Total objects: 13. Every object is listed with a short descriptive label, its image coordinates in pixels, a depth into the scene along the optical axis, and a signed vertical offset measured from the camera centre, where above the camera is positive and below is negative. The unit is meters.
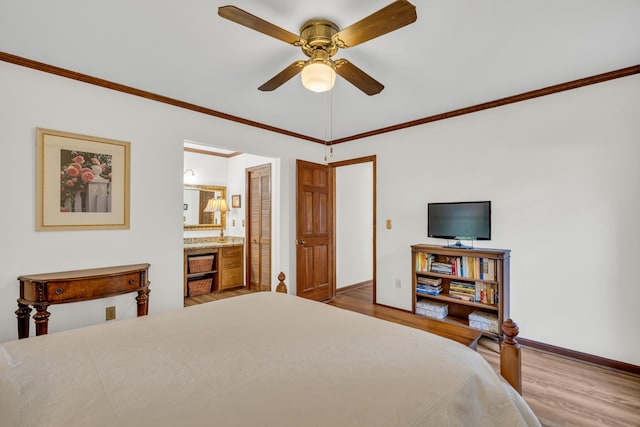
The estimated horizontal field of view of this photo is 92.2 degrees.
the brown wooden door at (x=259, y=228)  4.82 -0.20
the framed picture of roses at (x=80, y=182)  2.47 +0.29
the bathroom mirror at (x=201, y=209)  5.11 +0.11
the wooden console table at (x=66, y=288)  2.22 -0.55
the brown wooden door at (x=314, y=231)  4.32 -0.23
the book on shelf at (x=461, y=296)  3.16 -0.84
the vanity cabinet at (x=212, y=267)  4.64 -0.82
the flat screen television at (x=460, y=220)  3.18 -0.05
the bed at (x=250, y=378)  0.89 -0.58
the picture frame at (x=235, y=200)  5.45 +0.27
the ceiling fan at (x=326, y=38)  1.52 +1.00
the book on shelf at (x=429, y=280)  3.43 -0.73
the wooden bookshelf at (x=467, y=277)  2.90 -0.64
